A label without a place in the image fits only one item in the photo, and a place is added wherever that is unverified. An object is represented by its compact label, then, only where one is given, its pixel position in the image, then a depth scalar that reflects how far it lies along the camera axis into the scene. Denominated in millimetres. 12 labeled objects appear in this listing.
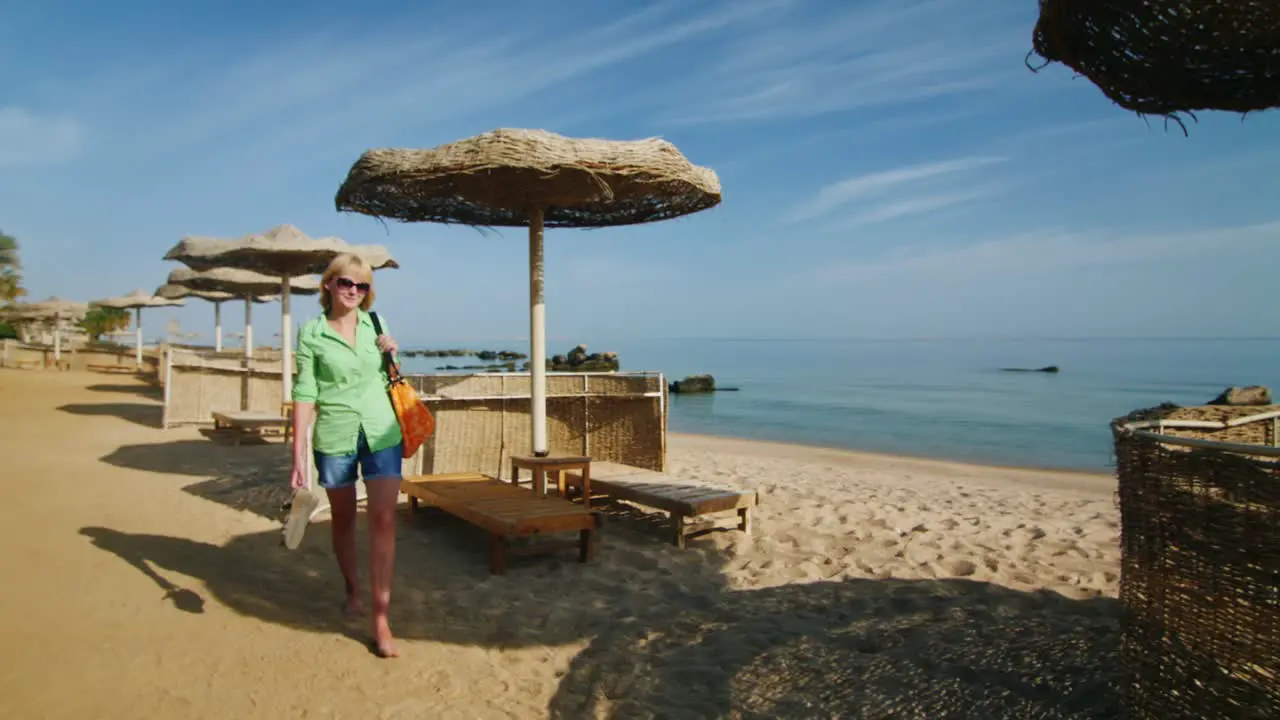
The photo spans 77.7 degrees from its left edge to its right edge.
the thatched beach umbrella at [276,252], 8711
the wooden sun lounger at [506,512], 4547
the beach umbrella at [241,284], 13188
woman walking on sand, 3350
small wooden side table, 5602
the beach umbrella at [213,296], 17828
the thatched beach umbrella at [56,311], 25859
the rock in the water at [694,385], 35875
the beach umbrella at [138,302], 23438
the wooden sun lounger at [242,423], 9555
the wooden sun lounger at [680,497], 5242
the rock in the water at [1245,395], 16141
